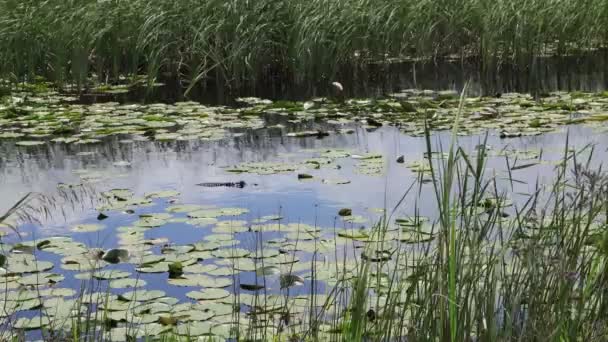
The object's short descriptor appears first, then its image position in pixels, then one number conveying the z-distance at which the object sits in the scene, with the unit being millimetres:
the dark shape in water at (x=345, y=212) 7076
